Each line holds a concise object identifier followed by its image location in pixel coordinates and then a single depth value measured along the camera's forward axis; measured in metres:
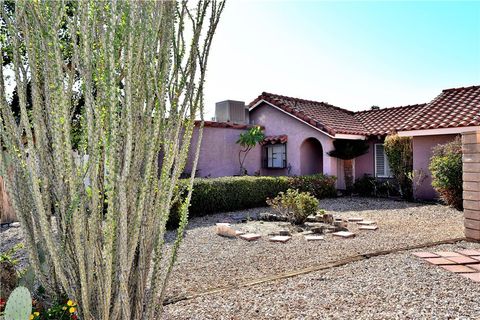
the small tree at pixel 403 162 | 14.21
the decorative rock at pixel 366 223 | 9.22
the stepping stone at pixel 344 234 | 7.73
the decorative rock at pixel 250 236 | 7.65
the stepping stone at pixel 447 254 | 5.64
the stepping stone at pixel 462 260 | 5.30
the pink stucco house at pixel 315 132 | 14.10
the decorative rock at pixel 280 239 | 7.42
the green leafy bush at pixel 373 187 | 15.27
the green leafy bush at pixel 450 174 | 11.00
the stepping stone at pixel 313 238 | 7.53
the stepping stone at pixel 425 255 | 5.59
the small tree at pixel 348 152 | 16.19
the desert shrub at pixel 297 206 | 9.24
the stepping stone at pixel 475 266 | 5.00
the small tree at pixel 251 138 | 17.64
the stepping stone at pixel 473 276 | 4.51
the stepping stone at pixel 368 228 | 8.55
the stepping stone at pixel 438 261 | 5.20
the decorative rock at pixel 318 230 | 8.30
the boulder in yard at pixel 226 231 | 8.02
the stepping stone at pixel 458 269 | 4.86
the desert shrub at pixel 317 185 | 13.86
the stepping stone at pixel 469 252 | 5.71
